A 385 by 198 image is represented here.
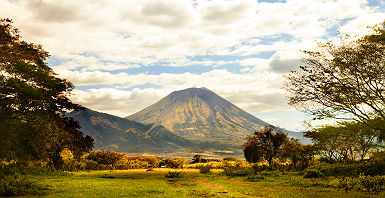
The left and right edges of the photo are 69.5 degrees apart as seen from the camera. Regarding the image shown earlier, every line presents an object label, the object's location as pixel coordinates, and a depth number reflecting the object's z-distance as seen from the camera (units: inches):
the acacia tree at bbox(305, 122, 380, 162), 1048.8
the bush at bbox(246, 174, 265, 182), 903.1
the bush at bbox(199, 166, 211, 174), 1369.6
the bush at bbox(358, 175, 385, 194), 515.5
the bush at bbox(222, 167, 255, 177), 1116.0
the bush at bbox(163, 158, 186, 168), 1920.5
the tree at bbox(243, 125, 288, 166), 1427.2
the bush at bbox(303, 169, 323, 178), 839.7
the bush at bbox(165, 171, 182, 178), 1052.9
